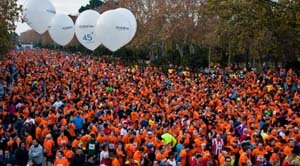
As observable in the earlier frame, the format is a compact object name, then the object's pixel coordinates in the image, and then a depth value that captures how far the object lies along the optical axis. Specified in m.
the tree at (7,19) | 25.36
